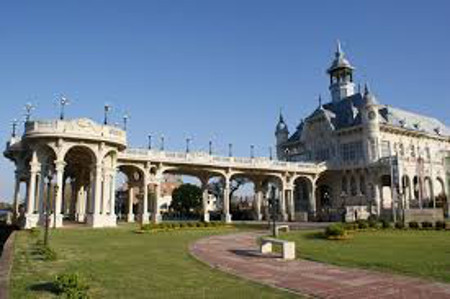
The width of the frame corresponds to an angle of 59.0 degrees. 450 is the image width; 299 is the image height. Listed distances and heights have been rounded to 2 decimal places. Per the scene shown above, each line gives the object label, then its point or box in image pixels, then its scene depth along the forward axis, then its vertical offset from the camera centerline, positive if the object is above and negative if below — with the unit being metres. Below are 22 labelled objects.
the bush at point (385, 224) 35.78 -2.29
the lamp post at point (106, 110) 40.84 +9.29
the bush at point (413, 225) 35.96 -2.36
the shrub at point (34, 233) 25.98 -2.22
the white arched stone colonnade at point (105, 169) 37.19 +3.85
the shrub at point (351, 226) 32.84 -2.25
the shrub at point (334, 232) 24.69 -2.02
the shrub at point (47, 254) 14.89 -2.08
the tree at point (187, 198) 95.06 +0.43
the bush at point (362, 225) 34.03 -2.21
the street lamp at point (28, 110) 41.58 +9.41
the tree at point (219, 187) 80.75 +2.86
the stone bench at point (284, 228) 32.38 -2.39
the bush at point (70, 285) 8.48 -1.83
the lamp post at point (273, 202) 27.02 -0.23
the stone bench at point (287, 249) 16.14 -2.03
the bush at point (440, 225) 34.19 -2.24
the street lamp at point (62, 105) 37.93 +9.08
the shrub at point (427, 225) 35.56 -2.34
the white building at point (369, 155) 56.16 +7.17
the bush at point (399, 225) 35.95 -2.38
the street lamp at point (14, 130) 44.22 +7.79
